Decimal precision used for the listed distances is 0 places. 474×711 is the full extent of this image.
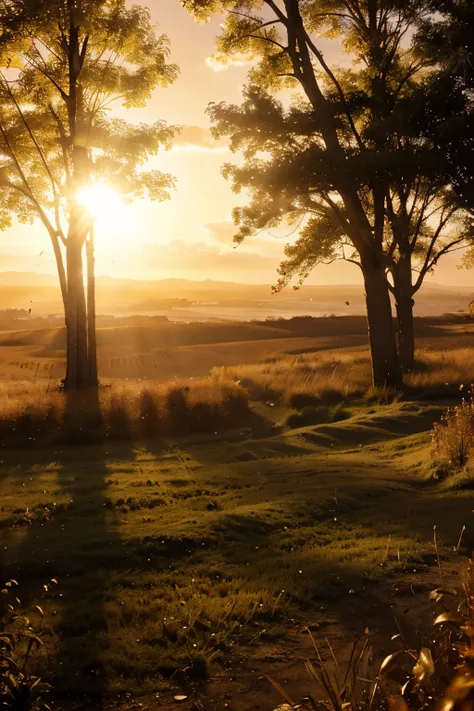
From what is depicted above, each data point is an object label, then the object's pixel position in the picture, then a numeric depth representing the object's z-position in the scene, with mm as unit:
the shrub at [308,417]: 14969
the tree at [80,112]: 16609
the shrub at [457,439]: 9172
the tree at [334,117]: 15578
